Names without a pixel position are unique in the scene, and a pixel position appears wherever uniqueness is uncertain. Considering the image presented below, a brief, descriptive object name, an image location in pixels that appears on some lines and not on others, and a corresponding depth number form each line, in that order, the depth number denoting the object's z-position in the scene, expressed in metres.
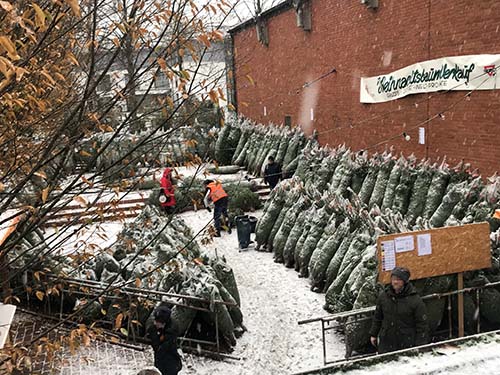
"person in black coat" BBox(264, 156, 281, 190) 17.50
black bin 13.13
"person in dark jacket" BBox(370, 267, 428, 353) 5.71
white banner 11.01
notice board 6.67
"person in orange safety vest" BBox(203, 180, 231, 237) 13.65
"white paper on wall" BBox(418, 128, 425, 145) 13.54
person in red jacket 14.59
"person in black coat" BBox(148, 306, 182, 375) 6.10
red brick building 11.45
